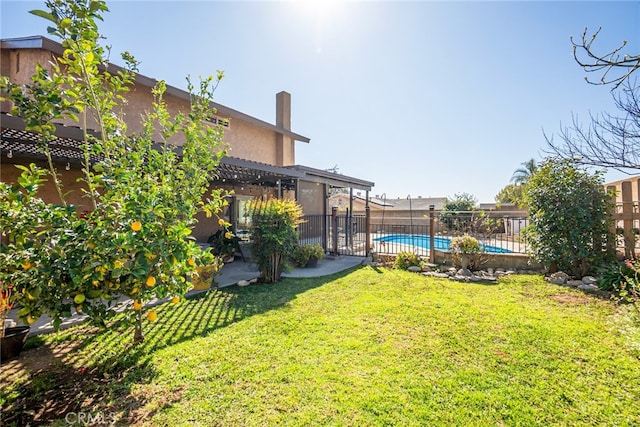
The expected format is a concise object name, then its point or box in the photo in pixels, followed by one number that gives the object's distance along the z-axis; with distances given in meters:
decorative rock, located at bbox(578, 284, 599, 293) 6.16
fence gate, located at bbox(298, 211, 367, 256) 11.31
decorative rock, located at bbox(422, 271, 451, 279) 7.88
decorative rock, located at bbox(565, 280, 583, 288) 6.61
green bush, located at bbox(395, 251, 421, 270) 8.87
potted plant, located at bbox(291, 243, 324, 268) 9.59
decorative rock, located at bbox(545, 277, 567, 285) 6.90
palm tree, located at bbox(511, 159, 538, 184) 34.50
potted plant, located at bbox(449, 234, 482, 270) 8.13
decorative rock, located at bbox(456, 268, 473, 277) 7.84
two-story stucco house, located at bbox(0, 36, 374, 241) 6.24
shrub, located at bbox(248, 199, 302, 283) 7.64
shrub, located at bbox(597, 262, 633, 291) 5.91
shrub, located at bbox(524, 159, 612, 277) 6.99
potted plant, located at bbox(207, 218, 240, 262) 10.15
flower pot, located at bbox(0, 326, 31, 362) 3.62
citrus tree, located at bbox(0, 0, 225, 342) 2.51
